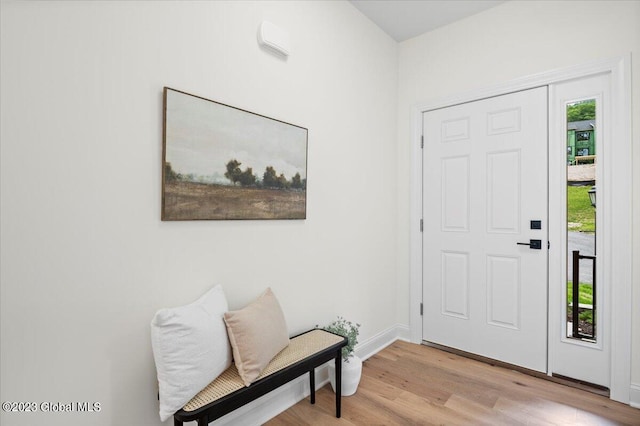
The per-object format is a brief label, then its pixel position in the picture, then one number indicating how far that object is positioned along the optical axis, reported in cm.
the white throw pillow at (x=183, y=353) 130
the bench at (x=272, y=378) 132
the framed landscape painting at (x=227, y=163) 155
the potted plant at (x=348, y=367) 218
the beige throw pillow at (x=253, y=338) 151
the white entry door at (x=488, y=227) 253
